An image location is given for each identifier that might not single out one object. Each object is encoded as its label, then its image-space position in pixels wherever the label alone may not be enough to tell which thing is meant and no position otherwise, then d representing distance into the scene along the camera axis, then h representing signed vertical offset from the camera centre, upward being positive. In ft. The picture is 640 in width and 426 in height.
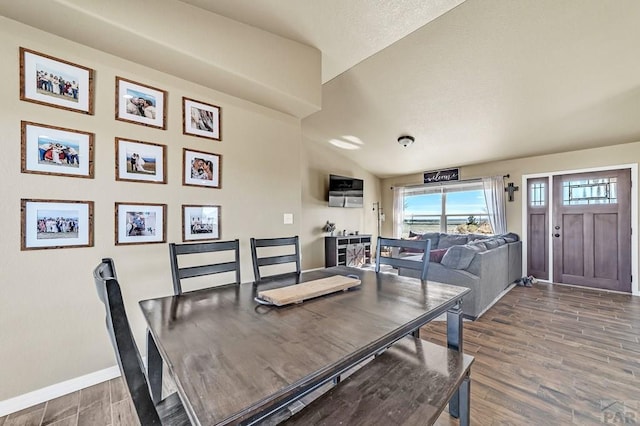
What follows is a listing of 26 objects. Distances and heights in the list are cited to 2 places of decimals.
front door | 13.94 -0.99
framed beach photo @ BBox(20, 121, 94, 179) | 5.72 +1.42
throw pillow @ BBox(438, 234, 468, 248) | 18.07 -1.90
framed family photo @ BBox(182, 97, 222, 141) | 7.86 +2.86
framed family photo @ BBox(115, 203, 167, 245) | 6.84 -0.25
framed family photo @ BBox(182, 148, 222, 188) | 7.88 +1.37
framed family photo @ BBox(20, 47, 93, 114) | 5.71 +2.95
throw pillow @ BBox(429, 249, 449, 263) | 11.84 -1.92
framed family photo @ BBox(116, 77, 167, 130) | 6.81 +2.91
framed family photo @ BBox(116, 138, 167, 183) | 6.83 +1.39
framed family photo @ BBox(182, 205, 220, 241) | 7.89 -0.27
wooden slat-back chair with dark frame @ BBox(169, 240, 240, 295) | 5.47 -1.13
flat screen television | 19.29 +1.59
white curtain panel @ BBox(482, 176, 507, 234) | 17.63 +0.67
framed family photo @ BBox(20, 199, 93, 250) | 5.72 -0.21
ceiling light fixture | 15.46 +4.21
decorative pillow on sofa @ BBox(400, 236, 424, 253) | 19.86 -2.05
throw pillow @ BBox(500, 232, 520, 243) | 15.47 -1.53
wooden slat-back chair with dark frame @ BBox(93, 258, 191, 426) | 2.28 -1.22
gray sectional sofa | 10.43 -2.44
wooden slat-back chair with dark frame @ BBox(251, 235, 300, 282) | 6.59 -1.13
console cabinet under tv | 18.75 -2.74
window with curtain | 19.16 +0.21
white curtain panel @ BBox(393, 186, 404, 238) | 23.58 +0.12
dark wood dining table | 2.30 -1.52
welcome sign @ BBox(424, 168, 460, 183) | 20.18 +2.84
